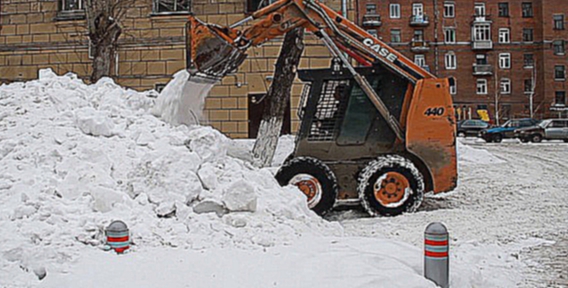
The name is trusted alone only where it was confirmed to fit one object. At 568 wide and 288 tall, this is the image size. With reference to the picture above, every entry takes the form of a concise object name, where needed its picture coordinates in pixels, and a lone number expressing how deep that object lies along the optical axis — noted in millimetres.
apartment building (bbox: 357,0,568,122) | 64312
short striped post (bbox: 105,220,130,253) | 5908
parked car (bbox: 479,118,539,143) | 37812
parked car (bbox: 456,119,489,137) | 45406
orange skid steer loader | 10375
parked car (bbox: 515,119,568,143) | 35438
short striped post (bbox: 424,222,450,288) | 5531
